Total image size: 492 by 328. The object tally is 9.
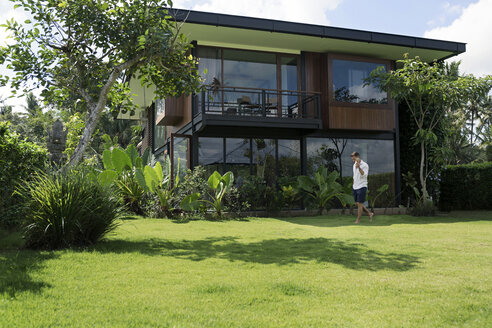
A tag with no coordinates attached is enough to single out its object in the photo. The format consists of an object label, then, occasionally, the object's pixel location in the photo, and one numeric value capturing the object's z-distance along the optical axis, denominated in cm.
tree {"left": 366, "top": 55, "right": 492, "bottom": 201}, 1212
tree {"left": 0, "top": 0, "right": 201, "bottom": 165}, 786
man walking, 1032
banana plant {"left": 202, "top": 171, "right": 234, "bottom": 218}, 1120
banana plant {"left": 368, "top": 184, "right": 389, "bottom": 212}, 1317
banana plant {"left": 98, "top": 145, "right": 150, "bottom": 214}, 1146
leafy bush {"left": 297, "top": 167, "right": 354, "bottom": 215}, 1252
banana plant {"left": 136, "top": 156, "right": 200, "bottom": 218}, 1070
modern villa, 1305
